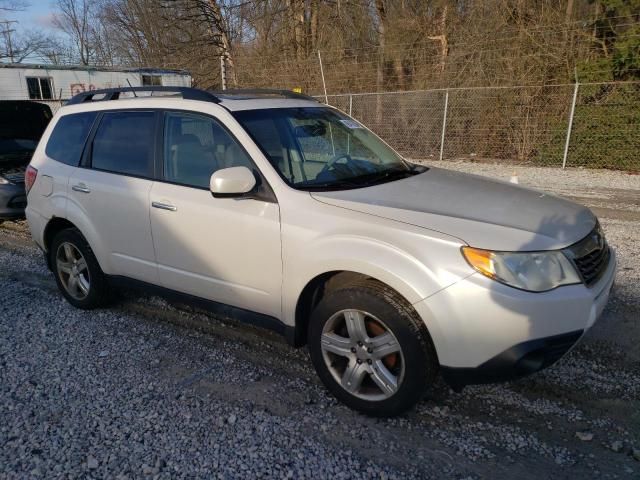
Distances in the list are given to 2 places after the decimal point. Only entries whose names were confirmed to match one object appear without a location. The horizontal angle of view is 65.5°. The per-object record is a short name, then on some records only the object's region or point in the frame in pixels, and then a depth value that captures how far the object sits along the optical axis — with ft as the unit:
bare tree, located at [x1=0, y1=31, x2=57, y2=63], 134.29
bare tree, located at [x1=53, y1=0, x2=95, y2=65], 147.64
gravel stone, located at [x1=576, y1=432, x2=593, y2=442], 8.74
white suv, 8.21
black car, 23.71
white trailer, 62.95
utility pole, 126.49
